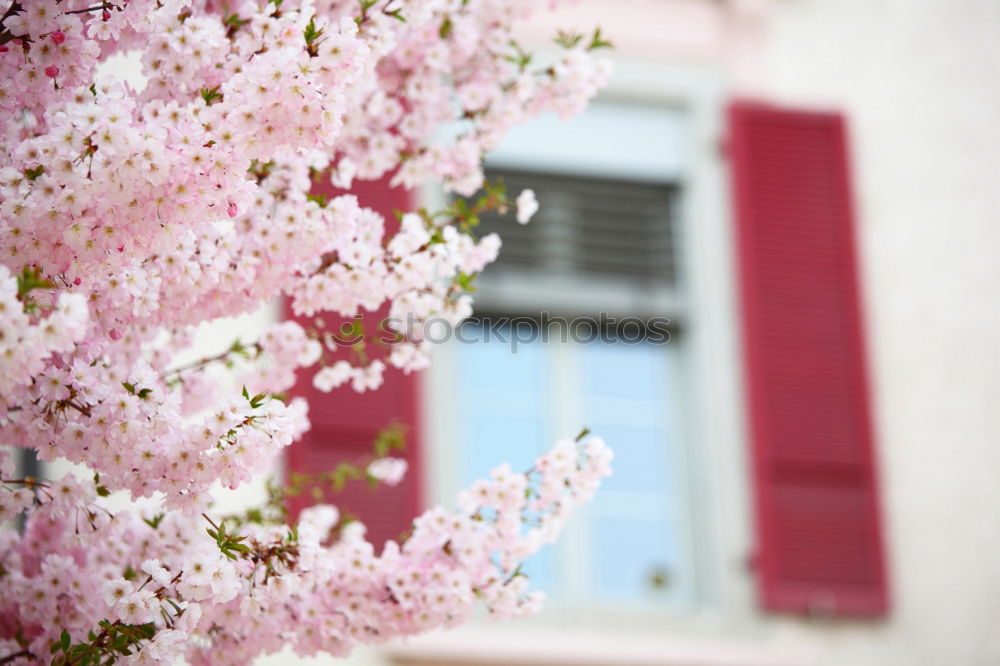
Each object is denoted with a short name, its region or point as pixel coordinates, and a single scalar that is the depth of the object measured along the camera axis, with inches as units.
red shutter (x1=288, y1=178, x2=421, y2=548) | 222.8
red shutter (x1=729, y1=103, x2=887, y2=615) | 236.4
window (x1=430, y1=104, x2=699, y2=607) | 241.6
